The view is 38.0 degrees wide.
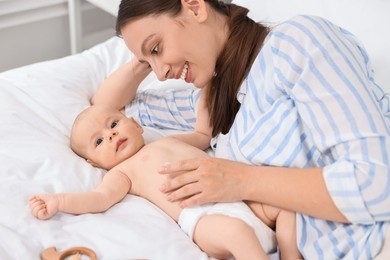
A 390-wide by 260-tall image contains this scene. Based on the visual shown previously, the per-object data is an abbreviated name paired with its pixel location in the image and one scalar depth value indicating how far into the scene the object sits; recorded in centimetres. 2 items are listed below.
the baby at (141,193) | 108
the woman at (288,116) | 98
